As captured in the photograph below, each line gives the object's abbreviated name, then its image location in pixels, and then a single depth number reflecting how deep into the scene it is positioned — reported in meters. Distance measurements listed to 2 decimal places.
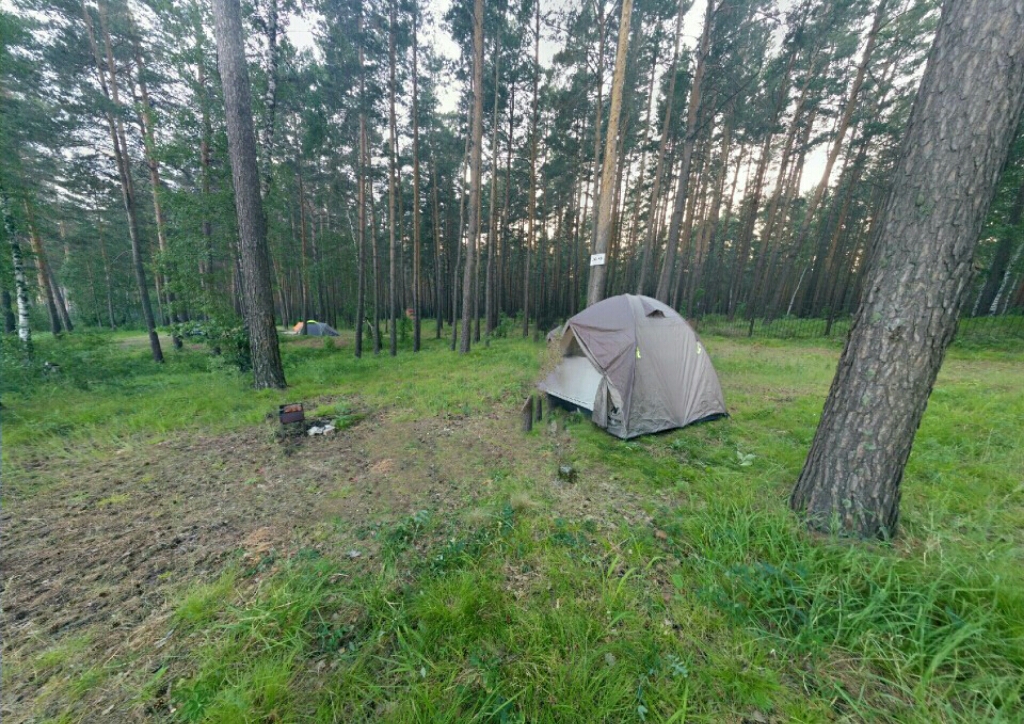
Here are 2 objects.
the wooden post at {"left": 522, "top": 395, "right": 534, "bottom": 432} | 5.14
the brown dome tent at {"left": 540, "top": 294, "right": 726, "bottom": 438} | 4.73
